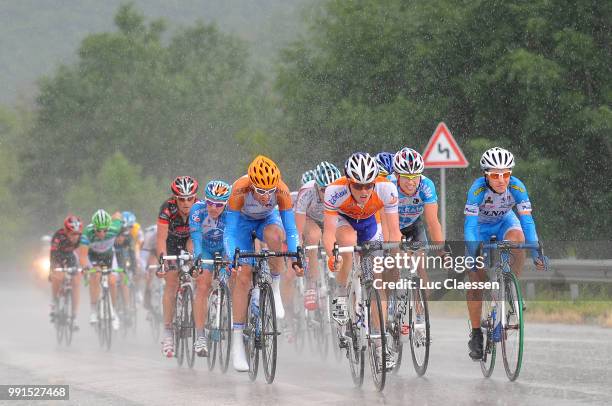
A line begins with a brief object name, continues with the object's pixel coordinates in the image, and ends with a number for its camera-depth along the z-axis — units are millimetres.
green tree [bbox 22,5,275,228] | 74812
